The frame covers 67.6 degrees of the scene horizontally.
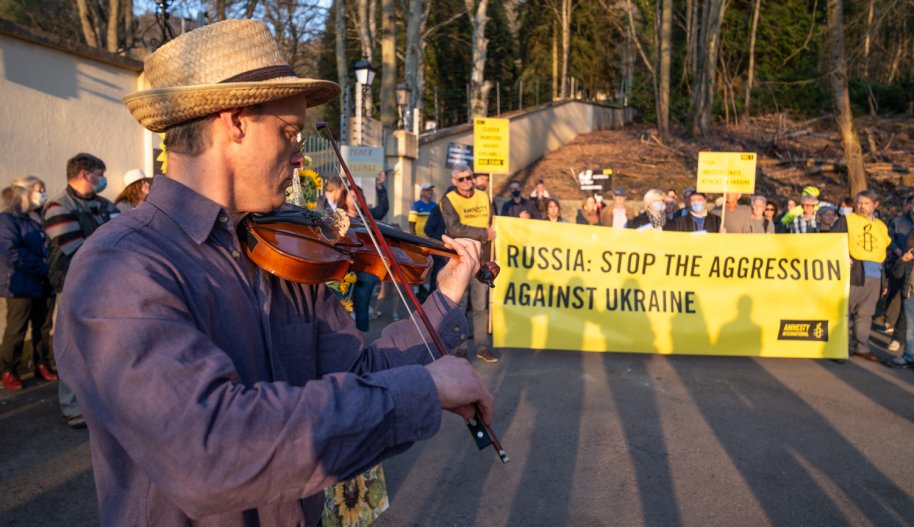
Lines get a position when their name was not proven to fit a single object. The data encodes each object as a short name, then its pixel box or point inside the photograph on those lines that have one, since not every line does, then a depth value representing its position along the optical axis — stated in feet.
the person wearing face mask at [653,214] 29.14
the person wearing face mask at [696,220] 29.27
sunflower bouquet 15.75
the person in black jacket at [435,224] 26.35
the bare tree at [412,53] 58.03
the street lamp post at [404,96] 56.07
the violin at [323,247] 4.94
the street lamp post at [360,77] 45.63
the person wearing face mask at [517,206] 32.74
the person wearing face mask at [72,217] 16.57
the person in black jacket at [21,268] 18.04
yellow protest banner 24.25
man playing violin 3.55
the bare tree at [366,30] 68.44
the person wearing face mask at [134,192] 17.93
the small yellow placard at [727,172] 33.86
